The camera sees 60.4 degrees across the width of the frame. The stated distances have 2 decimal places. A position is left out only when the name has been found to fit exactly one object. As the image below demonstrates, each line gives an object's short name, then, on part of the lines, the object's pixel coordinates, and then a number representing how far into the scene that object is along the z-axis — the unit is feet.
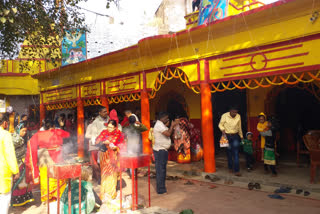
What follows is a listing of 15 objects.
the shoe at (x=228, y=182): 22.00
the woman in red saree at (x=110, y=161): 17.54
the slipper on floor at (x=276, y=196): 17.86
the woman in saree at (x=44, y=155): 17.71
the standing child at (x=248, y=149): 24.71
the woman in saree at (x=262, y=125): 22.99
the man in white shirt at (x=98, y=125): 22.85
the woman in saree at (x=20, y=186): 18.07
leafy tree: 23.68
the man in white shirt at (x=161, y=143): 19.17
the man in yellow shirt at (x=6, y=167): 12.42
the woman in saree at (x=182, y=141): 29.45
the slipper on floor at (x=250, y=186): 20.24
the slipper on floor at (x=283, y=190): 18.93
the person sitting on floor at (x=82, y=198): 15.43
